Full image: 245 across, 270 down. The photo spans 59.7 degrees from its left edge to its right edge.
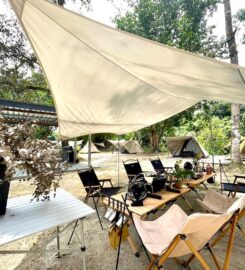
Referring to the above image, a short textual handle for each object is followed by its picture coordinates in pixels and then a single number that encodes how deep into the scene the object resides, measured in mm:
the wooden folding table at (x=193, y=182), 3619
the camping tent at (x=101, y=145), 20630
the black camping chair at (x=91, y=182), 3937
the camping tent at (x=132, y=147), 15773
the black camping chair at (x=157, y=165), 5894
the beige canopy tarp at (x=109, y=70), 1751
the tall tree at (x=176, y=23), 10109
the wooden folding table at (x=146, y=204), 2364
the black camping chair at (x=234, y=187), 3684
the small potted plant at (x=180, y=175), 3525
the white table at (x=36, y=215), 1385
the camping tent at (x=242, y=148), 9188
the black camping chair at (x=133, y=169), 5513
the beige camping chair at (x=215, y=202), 2893
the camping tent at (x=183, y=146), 11344
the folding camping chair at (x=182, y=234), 1608
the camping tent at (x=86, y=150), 17752
